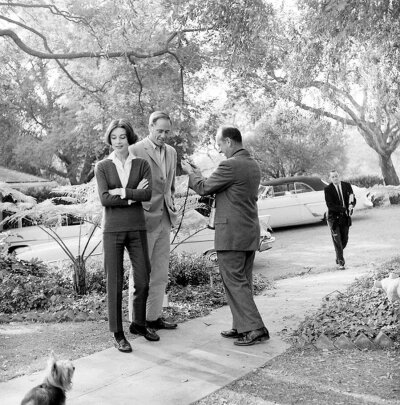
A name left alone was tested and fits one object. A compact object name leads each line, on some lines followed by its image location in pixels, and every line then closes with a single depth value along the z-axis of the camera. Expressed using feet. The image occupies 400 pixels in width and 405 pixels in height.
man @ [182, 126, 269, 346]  17.60
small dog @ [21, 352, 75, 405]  10.35
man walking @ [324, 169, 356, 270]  35.27
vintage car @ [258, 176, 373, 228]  60.39
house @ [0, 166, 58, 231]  64.28
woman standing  16.46
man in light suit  18.52
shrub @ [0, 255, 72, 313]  24.91
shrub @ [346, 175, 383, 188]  114.62
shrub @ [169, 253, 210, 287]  29.55
